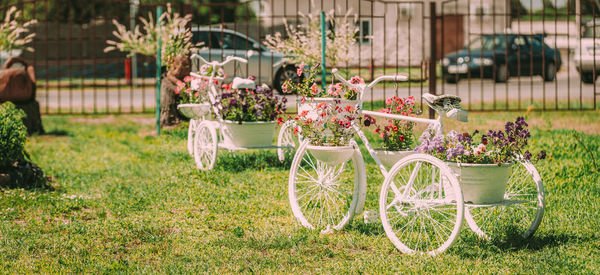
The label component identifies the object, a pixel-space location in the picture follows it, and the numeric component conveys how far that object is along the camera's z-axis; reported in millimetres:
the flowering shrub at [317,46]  11383
